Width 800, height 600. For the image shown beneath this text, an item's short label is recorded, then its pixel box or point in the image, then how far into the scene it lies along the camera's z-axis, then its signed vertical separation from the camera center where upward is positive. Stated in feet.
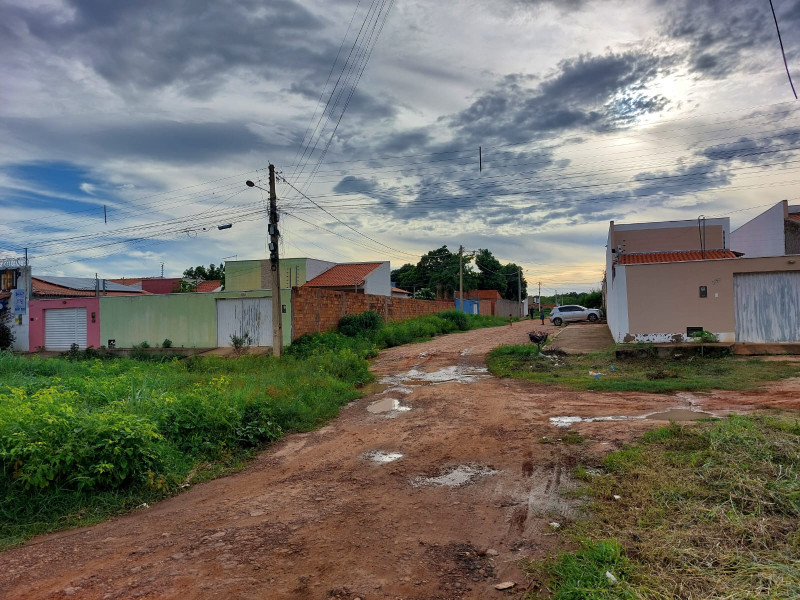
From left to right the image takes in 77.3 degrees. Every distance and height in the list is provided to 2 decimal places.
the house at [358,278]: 115.14 +9.47
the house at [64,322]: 72.95 +0.55
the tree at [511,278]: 215.10 +15.50
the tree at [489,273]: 203.62 +16.69
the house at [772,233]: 76.02 +12.05
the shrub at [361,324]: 70.49 -0.90
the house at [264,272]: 119.24 +11.72
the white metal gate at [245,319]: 62.39 +0.19
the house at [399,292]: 158.20 +7.77
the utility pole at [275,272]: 53.16 +5.18
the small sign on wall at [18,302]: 80.62 +4.14
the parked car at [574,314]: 113.50 -0.57
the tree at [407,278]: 198.81 +15.81
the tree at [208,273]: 185.49 +18.30
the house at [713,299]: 48.80 +0.92
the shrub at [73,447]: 16.76 -4.24
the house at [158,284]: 158.37 +12.97
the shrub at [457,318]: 108.47 -0.67
